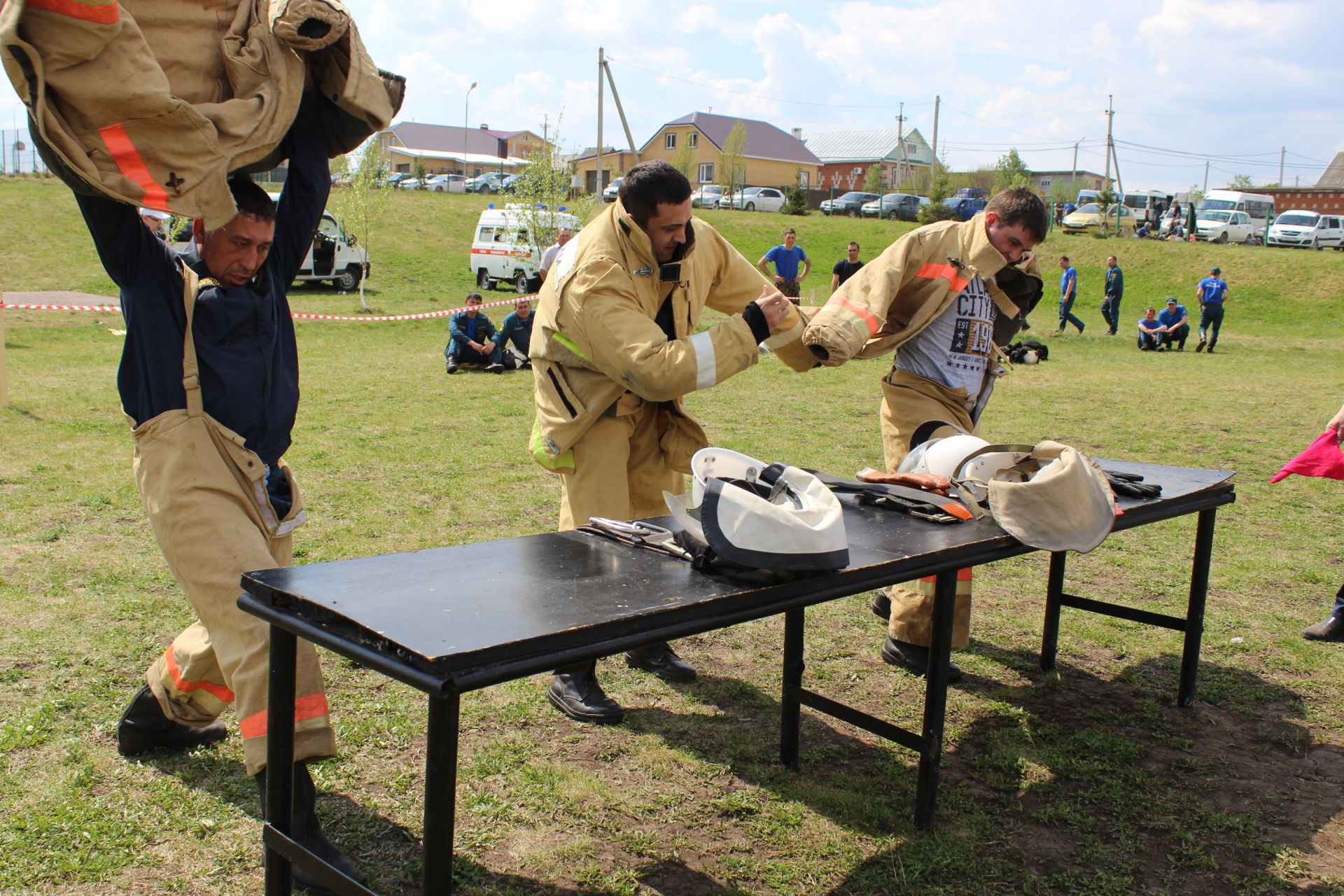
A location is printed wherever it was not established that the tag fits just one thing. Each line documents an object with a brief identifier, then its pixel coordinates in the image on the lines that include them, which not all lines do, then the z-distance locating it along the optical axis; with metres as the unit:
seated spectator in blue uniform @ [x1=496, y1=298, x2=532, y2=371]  13.77
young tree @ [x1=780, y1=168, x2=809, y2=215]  44.78
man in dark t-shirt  15.35
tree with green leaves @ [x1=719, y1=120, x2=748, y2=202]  59.34
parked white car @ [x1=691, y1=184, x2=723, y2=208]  47.94
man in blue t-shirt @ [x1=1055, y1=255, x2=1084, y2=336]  21.23
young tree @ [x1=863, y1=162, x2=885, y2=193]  64.21
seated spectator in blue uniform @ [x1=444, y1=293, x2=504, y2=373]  13.45
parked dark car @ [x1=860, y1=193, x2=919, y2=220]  45.41
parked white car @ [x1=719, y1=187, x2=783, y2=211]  48.22
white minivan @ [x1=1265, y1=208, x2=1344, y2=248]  35.97
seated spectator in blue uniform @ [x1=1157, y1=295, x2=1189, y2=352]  19.28
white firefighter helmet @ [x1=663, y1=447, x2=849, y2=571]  2.34
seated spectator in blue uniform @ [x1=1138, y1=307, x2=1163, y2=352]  19.31
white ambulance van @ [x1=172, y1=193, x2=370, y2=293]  24.73
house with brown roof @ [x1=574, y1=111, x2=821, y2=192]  78.62
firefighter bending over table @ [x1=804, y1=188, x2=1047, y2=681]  4.22
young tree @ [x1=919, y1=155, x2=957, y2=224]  41.47
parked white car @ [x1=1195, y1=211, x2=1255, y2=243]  37.84
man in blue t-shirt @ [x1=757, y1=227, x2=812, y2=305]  17.38
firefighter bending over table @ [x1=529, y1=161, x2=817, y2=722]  3.29
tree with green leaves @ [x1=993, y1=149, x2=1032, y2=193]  60.22
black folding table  1.93
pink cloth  4.41
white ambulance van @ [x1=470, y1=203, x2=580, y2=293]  24.66
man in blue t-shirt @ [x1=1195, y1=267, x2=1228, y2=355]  19.06
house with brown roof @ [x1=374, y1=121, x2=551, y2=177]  88.31
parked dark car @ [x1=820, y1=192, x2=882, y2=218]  47.84
